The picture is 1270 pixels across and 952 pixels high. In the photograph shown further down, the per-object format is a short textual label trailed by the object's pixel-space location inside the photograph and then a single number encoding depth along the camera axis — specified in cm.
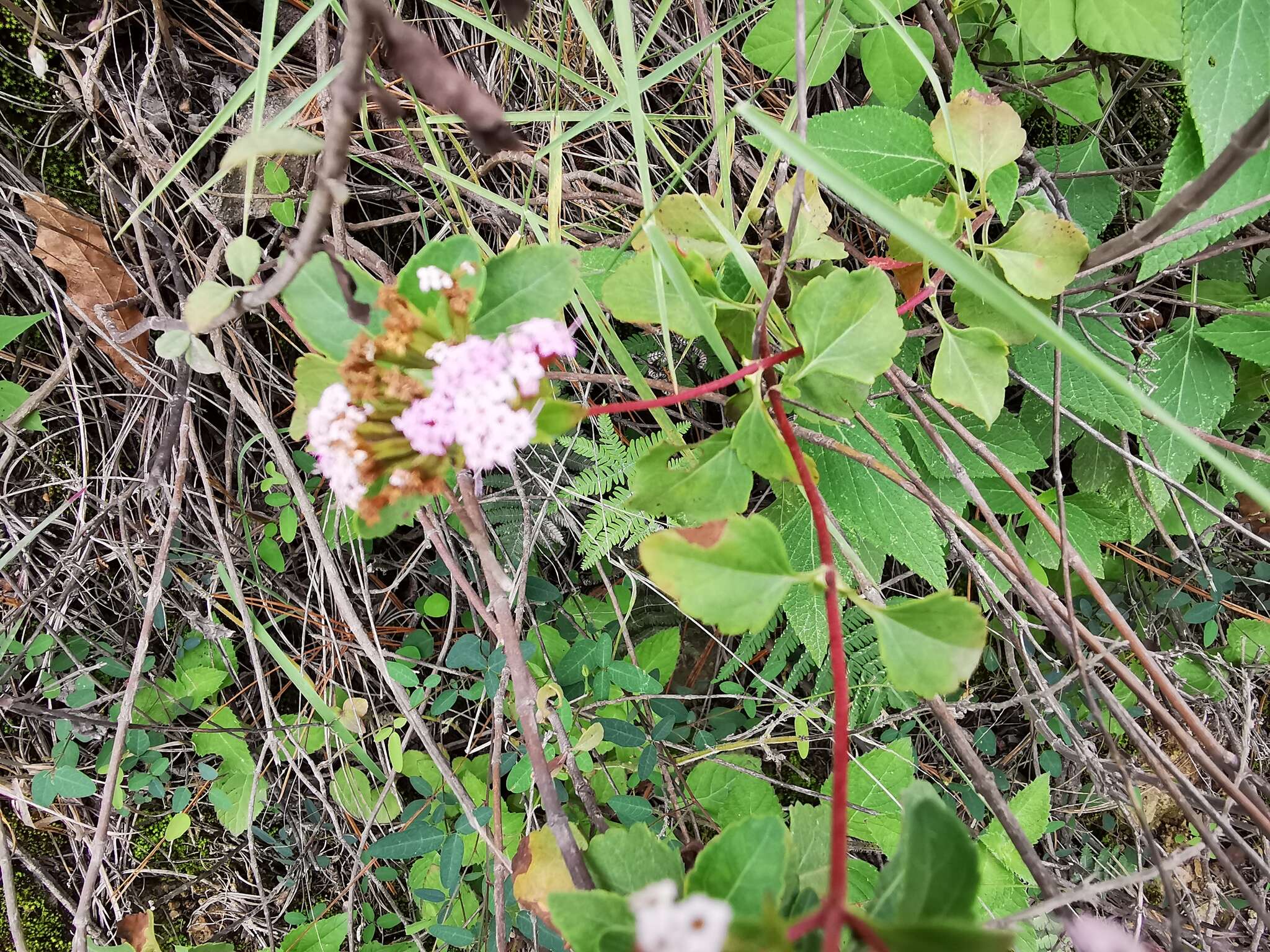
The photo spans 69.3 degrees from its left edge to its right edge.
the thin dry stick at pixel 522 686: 20
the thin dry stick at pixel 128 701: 29
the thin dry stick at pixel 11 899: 32
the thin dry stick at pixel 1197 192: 19
